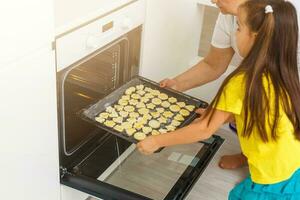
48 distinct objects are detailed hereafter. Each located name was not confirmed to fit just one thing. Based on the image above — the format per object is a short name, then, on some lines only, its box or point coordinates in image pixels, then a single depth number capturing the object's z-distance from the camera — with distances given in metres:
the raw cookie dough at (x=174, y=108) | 1.60
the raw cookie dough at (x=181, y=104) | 1.62
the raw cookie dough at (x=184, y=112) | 1.59
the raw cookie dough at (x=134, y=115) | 1.54
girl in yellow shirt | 1.25
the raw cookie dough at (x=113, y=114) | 1.50
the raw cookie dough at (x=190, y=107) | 1.61
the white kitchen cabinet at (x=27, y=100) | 0.99
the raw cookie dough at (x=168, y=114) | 1.58
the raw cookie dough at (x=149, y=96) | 1.63
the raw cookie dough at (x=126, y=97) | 1.60
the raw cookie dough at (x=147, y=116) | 1.55
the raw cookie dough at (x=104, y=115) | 1.49
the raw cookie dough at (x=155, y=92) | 1.65
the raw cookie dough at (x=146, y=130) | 1.48
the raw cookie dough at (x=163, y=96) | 1.64
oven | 1.32
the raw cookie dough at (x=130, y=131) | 1.45
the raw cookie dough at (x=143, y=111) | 1.57
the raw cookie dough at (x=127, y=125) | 1.48
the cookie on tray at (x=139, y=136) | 1.43
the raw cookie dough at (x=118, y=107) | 1.54
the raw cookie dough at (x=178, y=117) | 1.57
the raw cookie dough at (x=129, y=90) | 1.62
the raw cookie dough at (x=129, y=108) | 1.56
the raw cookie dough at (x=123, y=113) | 1.53
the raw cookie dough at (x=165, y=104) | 1.62
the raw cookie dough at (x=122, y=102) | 1.57
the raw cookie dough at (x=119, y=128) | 1.46
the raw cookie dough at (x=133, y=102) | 1.59
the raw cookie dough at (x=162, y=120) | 1.55
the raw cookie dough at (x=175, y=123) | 1.53
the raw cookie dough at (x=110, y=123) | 1.45
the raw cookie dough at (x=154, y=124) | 1.52
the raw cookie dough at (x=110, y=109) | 1.52
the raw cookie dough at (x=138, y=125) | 1.49
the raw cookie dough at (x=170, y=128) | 1.51
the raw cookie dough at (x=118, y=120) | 1.49
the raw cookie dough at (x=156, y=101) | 1.62
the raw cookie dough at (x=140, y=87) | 1.66
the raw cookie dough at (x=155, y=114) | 1.57
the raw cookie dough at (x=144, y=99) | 1.61
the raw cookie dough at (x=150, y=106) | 1.59
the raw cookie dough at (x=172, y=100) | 1.64
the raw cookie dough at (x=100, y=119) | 1.46
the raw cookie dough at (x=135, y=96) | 1.61
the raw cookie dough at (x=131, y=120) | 1.51
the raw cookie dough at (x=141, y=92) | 1.63
